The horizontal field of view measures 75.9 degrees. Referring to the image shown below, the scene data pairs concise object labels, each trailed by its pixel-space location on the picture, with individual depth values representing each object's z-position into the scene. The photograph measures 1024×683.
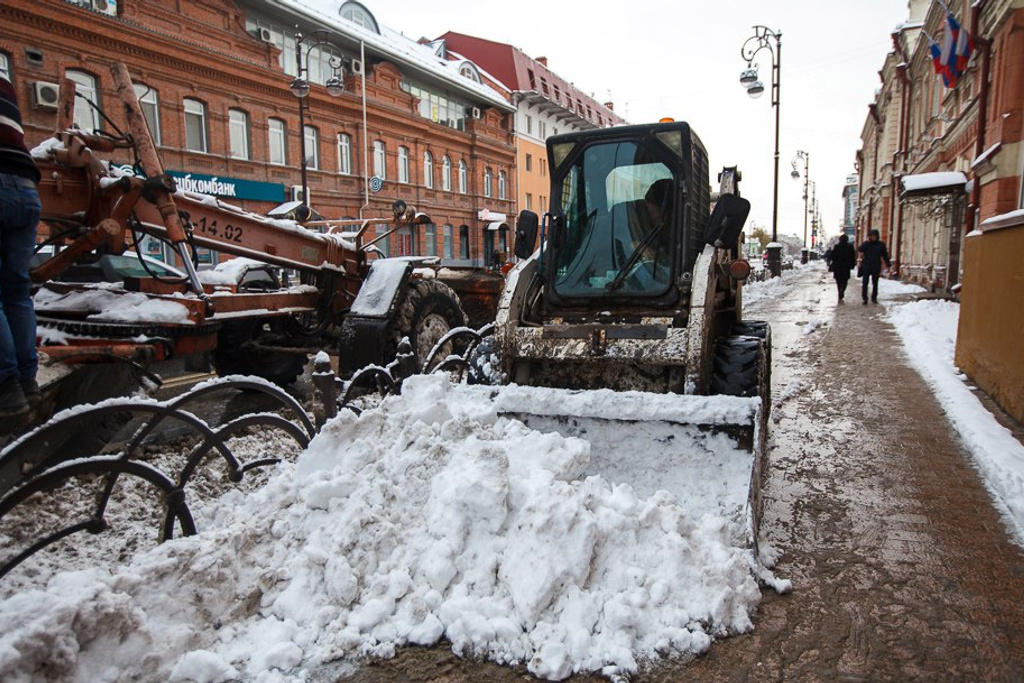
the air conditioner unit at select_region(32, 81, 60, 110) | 16.91
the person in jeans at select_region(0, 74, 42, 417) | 3.02
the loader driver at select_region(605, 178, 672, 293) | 4.67
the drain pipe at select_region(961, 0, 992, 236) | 12.80
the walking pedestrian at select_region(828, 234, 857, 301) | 17.12
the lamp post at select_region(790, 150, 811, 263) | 38.09
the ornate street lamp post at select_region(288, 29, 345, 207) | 16.44
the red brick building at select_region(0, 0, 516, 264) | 18.16
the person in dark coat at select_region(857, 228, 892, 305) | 15.91
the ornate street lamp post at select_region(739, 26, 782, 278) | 18.25
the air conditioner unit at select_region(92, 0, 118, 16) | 18.73
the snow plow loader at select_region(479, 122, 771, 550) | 3.50
